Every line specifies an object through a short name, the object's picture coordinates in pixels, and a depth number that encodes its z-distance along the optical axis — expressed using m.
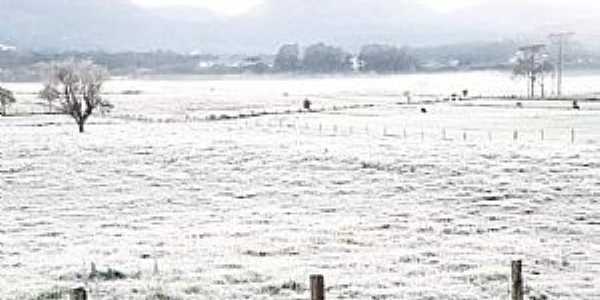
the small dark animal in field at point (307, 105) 120.14
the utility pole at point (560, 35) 170.09
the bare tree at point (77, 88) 86.56
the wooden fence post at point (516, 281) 12.74
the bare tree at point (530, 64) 170.88
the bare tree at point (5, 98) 121.43
